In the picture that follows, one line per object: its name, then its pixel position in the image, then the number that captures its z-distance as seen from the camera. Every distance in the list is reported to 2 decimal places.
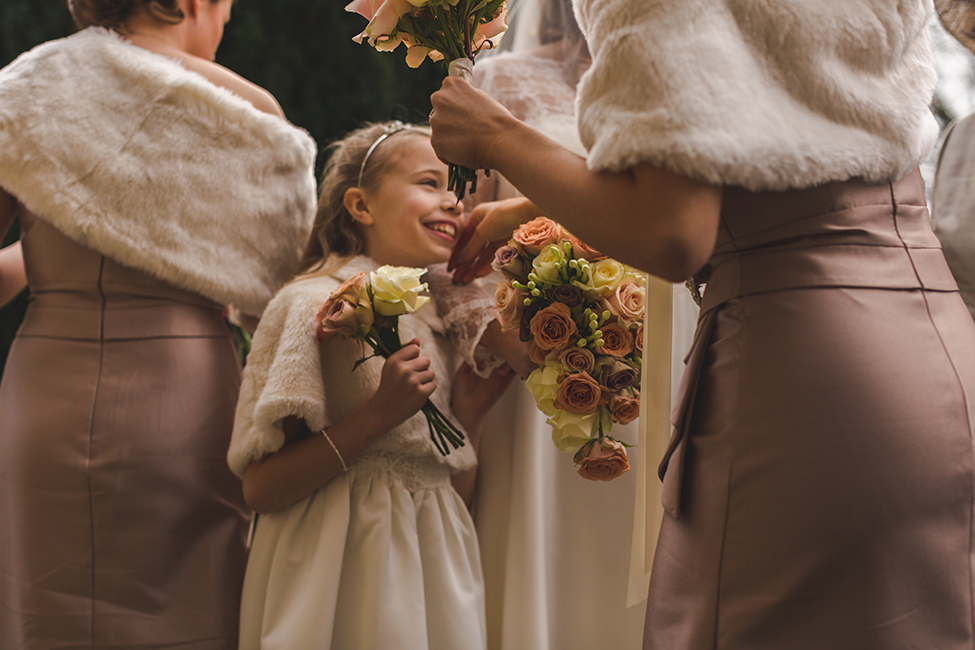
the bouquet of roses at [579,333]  1.64
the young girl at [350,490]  1.75
